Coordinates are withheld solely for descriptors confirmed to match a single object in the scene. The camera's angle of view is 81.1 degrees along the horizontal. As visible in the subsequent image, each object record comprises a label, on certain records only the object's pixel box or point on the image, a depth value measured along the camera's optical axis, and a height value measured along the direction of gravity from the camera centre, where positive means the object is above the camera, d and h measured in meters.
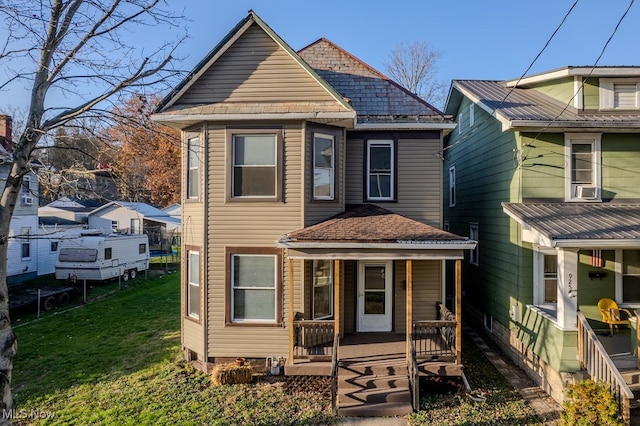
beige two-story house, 8.61 -0.01
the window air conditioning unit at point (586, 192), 9.55 +0.53
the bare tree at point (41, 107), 5.42 +1.64
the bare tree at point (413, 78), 28.42 +10.22
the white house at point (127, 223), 32.38 -1.05
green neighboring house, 8.10 +0.20
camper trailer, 18.44 -2.39
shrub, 6.06 -3.21
